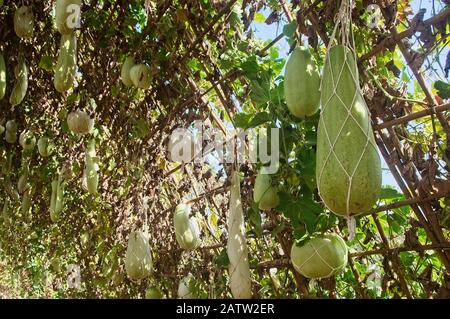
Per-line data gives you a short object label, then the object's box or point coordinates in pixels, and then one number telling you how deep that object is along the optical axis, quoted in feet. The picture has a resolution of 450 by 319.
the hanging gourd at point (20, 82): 8.65
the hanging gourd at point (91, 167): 10.13
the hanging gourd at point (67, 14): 6.86
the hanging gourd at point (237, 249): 6.44
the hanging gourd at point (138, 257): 8.34
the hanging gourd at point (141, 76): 7.33
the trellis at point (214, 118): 5.47
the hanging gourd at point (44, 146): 10.94
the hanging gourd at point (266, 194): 5.88
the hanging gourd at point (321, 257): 5.50
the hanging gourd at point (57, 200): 11.33
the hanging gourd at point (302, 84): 4.56
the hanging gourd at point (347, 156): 3.58
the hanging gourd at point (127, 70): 7.60
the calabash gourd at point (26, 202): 13.08
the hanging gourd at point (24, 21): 8.00
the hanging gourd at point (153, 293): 10.25
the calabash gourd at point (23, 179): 12.27
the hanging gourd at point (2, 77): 8.30
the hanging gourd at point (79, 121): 8.75
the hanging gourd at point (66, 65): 7.57
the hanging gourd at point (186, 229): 8.05
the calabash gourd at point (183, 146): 7.88
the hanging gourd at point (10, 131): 10.92
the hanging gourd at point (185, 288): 9.16
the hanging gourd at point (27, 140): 11.07
